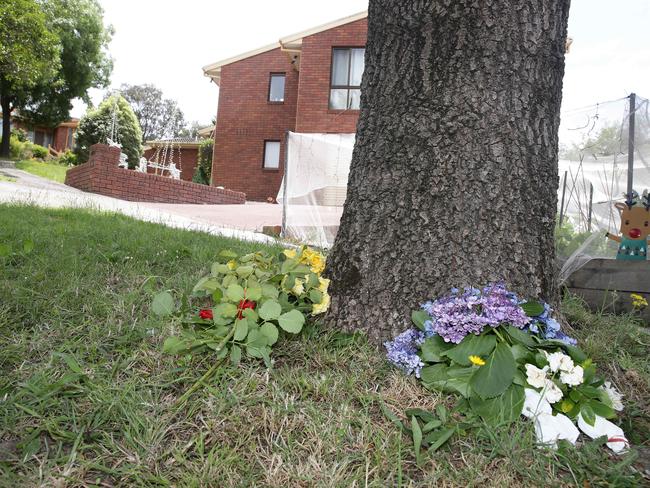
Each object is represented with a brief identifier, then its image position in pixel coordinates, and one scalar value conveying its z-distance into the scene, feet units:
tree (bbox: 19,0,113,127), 85.25
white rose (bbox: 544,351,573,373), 5.73
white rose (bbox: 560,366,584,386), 5.69
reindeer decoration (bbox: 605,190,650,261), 12.14
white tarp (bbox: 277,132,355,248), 22.98
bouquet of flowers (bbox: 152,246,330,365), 6.39
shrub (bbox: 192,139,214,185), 83.88
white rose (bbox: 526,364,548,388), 5.67
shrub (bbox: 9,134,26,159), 85.25
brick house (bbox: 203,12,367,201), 63.98
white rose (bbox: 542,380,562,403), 5.58
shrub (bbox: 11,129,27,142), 104.47
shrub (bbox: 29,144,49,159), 93.72
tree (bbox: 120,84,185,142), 175.73
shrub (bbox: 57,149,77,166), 83.78
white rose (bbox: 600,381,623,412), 6.28
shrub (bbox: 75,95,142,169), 75.25
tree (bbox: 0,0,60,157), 58.75
